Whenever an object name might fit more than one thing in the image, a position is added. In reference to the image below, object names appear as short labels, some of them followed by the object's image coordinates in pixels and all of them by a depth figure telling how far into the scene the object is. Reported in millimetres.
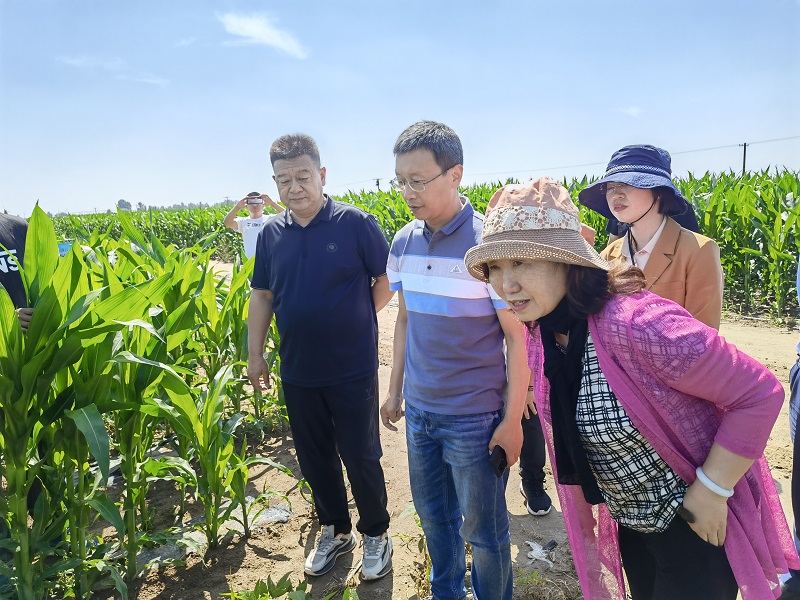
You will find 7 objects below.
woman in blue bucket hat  2104
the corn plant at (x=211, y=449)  2285
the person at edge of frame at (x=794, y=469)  1613
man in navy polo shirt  2264
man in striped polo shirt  1698
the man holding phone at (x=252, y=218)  6137
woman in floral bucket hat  1099
